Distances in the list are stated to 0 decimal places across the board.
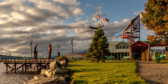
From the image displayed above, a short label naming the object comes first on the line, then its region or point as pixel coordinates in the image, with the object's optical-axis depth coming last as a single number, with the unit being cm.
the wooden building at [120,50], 4724
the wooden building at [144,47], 3612
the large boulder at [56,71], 1588
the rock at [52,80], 1117
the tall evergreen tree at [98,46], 2979
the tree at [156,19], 2104
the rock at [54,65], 1912
